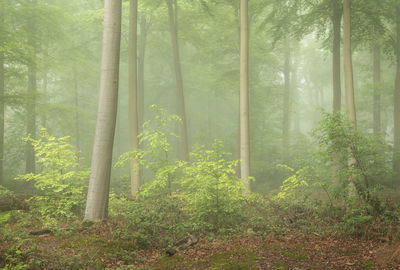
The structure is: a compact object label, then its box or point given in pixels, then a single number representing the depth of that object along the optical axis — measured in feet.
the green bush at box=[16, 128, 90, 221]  27.45
